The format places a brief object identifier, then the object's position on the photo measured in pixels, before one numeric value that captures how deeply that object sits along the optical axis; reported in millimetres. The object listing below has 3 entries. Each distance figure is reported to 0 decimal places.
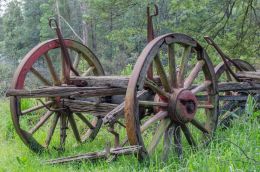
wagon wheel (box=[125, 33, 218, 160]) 3719
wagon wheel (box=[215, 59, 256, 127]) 5621
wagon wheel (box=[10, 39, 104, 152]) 4797
